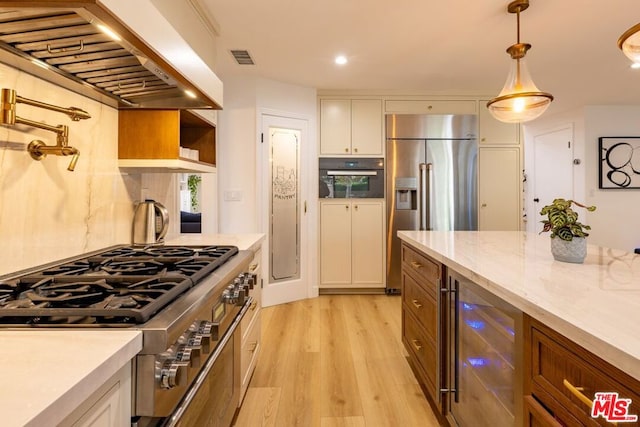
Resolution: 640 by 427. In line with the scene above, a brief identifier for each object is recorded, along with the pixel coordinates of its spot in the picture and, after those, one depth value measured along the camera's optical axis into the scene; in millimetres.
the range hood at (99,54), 834
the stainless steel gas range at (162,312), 743
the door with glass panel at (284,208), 3773
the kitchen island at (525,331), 720
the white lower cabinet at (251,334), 1798
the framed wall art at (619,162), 5152
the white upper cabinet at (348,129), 4270
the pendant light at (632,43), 1418
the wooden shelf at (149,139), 1763
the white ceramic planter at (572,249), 1389
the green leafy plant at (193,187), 5620
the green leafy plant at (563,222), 1387
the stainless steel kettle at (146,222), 1919
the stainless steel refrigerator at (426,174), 4227
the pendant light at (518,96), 2279
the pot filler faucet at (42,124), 1040
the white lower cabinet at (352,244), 4270
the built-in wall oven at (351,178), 4254
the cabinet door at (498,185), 4348
